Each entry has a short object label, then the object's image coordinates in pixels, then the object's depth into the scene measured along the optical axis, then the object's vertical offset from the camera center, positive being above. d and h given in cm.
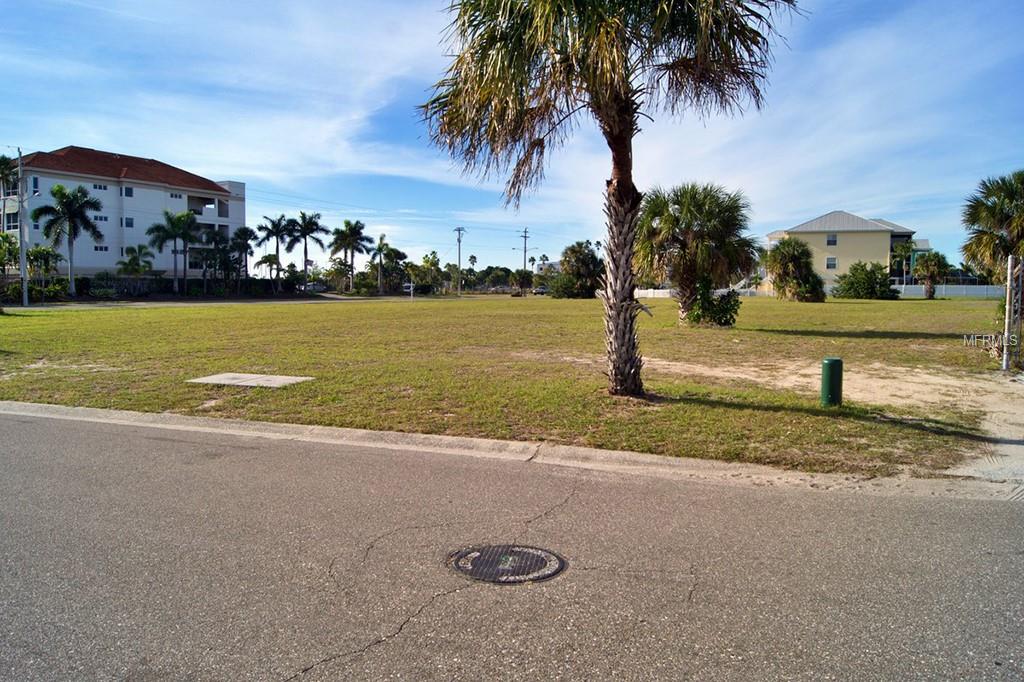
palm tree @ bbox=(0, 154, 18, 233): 5459 +985
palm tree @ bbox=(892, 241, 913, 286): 8431 +584
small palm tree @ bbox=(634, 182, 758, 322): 2522 +230
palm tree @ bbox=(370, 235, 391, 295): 10373 +670
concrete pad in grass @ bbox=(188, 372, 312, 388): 1186 -139
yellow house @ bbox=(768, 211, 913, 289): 8250 +709
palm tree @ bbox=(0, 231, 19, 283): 5934 +409
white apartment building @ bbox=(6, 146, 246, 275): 6819 +1112
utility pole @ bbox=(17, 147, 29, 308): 4669 +308
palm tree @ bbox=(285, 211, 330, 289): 8538 +825
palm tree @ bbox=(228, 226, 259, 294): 7900 +582
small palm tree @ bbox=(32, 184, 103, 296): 5997 +709
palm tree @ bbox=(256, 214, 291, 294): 8312 +792
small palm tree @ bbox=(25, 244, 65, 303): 6225 +322
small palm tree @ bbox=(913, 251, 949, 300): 6841 +323
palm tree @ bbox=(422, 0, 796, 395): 839 +284
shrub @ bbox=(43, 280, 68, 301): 5588 +40
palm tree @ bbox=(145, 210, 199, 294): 7125 +690
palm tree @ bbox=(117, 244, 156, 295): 6975 +335
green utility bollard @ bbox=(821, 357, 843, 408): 973 -113
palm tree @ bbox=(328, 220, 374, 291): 9662 +801
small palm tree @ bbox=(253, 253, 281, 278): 8675 +440
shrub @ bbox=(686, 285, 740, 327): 2667 -30
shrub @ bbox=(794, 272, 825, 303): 5541 +81
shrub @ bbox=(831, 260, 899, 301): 6612 +173
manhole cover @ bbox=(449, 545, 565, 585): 437 -168
